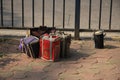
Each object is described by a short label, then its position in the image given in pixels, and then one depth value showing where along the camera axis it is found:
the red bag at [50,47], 6.51
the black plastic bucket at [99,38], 7.28
